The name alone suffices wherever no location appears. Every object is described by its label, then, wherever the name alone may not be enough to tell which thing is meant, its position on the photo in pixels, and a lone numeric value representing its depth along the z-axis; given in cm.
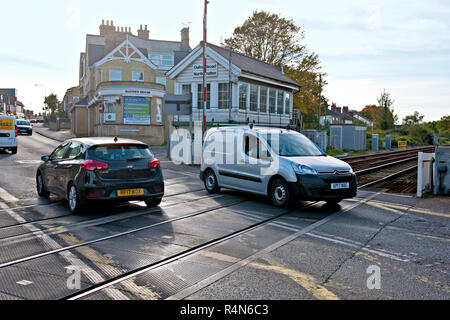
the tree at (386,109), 7281
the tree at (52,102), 10706
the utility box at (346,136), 3941
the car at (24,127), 4503
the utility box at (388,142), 4952
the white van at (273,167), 912
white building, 2650
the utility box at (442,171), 1156
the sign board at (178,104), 1939
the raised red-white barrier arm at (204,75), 2025
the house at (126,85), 3606
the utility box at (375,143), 4341
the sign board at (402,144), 5241
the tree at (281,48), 4400
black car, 832
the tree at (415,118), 9056
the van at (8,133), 2400
